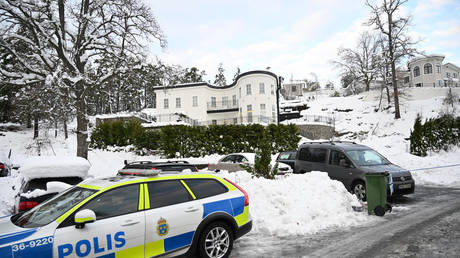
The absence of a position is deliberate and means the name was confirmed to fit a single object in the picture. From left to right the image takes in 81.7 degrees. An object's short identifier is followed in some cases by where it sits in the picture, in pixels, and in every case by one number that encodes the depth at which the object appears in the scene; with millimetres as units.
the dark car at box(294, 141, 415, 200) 9097
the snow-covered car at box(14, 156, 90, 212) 6195
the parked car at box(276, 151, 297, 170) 14623
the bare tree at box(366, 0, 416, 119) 34875
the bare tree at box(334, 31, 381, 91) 49531
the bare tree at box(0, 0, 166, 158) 14344
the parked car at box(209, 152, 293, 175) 15128
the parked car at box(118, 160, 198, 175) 8922
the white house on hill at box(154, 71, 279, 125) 39000
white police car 3363
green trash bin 7578
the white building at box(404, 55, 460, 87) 52438
